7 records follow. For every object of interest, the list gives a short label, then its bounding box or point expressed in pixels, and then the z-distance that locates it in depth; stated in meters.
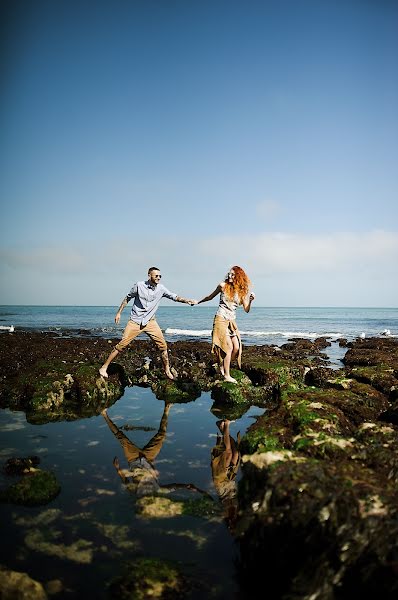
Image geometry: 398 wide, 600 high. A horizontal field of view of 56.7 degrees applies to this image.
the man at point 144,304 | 10.00
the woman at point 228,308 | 9.28
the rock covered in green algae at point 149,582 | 2.98
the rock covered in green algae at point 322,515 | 2.77
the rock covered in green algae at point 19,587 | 2.80
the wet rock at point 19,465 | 4.96
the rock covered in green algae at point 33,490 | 4.27
